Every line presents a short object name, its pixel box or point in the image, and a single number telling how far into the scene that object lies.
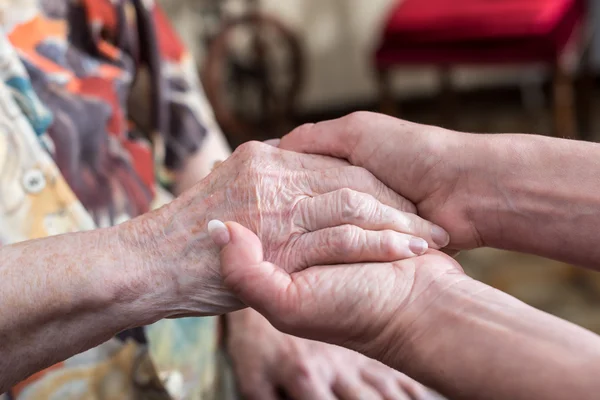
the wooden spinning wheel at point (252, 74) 3.37
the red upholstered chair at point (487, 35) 2.45
